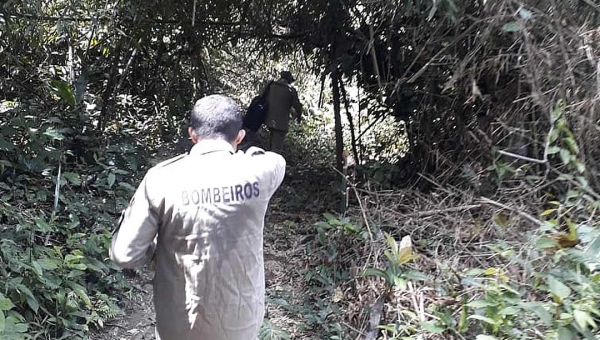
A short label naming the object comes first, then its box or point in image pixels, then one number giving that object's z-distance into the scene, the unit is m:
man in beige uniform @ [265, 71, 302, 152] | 7.47
